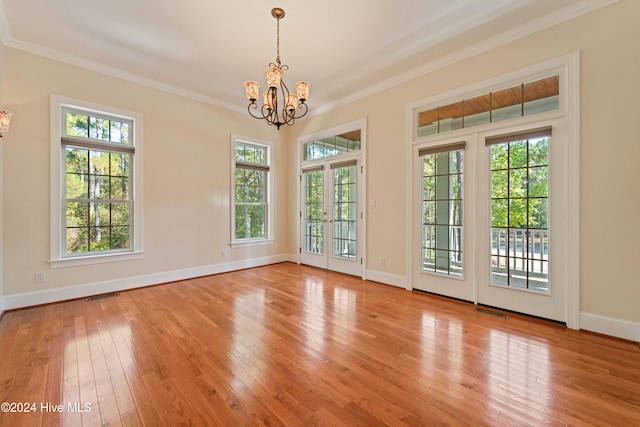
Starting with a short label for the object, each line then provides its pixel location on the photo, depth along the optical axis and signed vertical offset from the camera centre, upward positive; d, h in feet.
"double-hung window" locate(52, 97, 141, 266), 11.59 +1.30
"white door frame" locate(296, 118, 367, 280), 15.02 +2.28
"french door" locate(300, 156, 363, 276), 15.72 -0.17
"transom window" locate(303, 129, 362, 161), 15.81 +4.22
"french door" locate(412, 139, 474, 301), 11.34 -0.27
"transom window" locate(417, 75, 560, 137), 9.57 +4.19
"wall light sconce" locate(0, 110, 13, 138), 8.66 +2.95
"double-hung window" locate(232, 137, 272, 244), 17.42 +1.42
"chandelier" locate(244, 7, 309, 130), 9.01 +4.20
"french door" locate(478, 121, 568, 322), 9.27 -0.32
